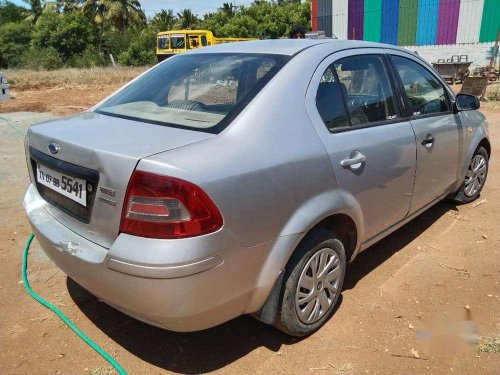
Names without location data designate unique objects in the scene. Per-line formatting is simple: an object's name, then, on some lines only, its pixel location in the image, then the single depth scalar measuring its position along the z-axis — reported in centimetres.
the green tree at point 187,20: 4978
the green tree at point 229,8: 5042
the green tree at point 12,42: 4516
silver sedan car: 198
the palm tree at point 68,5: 4997
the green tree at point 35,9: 5319
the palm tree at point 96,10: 4712
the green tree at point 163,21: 4938
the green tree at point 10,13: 6024
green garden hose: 247
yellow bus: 2582
